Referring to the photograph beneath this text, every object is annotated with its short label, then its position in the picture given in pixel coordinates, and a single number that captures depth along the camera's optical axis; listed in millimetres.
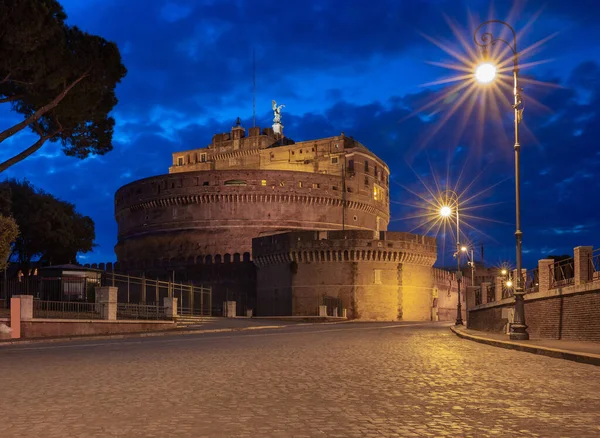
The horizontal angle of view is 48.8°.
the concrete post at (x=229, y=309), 39781
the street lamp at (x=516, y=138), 16750
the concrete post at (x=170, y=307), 29625
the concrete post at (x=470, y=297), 30516
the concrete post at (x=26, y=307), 19906
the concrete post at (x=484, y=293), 27280
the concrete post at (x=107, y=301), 23422
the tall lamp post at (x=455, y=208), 33625
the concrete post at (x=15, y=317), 19578
